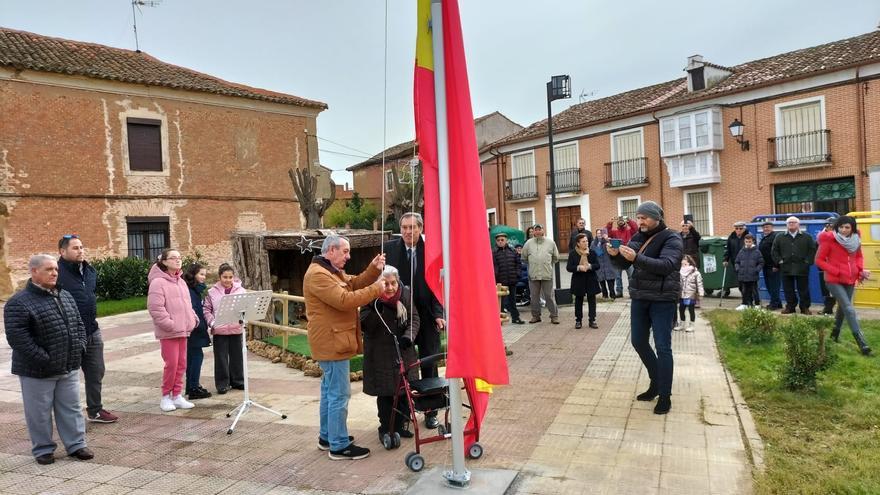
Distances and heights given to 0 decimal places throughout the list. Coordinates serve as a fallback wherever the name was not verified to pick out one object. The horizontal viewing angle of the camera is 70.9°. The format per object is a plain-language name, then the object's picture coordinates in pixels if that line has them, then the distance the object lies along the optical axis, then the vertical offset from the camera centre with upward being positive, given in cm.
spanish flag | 383 +15
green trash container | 1369 -92
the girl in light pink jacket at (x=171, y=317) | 614 -67
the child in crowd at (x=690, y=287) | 922 -94
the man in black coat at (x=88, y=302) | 561 -43
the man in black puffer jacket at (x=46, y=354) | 464 -74
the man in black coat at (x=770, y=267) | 1126 -86
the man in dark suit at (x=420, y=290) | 529 -45
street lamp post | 1453 +338
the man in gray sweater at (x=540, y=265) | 1030 -56
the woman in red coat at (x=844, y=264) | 735 -58
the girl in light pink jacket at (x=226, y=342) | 693 -107
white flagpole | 380 +27
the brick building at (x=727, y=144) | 2164 +330
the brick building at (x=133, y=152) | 1811 +334
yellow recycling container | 1055 -81
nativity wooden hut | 1017 -2
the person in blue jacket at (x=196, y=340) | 678 -101
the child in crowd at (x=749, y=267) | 1103 -82
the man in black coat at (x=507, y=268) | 1073 -60
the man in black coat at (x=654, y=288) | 539 -55
